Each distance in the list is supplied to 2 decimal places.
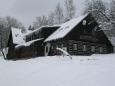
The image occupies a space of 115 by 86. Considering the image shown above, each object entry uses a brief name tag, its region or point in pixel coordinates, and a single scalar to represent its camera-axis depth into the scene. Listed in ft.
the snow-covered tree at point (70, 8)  88.04
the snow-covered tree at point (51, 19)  105.25
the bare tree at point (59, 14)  99.07
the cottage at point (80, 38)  53.10
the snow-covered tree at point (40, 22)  111.80
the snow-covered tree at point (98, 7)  57.28
